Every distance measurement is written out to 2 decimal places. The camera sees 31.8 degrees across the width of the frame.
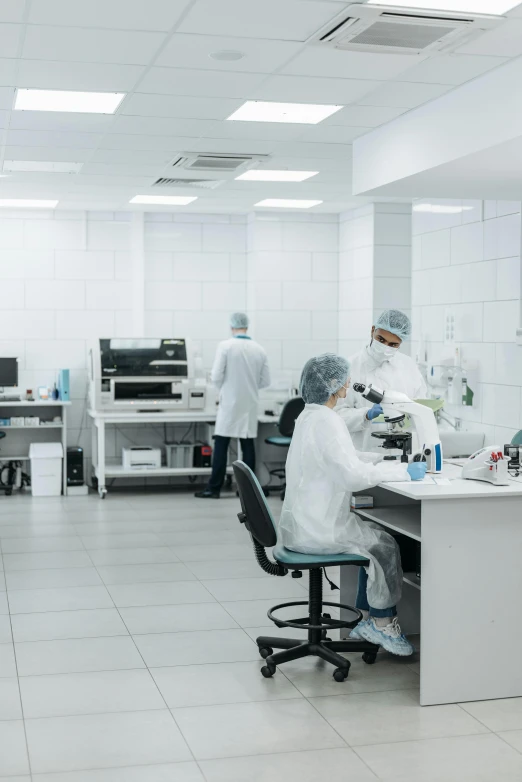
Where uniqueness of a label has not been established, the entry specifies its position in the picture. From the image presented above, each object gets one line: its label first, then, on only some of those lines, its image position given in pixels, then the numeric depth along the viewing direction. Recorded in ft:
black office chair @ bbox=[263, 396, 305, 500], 24.25
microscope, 12.18
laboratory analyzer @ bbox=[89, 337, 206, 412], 25.80
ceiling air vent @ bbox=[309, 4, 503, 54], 10.59
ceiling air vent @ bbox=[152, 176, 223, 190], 22.25
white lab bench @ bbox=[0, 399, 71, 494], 25.76
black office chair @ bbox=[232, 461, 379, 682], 11.52
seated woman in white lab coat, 11.61
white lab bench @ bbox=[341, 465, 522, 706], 10.80
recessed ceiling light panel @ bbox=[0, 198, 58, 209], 25.36
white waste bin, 25.53
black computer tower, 26.11
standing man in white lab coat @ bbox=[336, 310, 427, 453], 14.82
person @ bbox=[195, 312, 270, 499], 25.11
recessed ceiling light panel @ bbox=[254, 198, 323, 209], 25.66
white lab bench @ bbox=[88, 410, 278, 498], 25.44
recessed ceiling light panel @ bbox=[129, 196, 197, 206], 25.23
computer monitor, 25.91
